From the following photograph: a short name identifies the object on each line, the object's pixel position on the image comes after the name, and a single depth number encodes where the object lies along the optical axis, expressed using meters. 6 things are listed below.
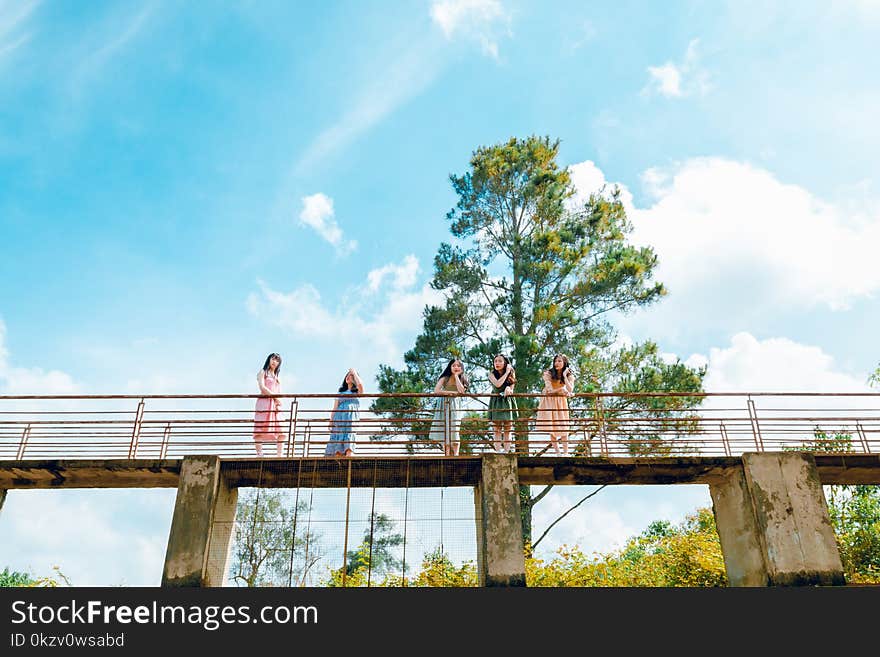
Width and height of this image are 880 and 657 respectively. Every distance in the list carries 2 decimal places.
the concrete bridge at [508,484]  8.91
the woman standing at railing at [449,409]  9.86
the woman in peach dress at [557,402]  10.11
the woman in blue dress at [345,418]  9.84
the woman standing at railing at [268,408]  9.88
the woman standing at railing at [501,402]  9.95
